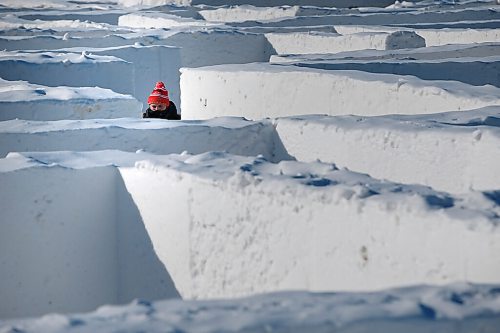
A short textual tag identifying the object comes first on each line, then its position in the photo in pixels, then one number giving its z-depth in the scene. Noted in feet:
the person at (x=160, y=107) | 56.34
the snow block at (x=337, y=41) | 72.02
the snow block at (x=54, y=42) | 78.12
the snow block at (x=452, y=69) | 52.60
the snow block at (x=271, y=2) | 123.34
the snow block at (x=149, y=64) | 72.43
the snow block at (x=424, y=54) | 59.72
